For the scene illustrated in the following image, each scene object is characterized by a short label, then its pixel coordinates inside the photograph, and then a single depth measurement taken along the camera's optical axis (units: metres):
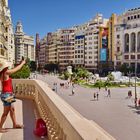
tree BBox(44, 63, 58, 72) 83.07
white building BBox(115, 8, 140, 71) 59.68
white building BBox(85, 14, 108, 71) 70.17
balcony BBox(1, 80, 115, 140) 2.14
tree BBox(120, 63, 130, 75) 59.08
